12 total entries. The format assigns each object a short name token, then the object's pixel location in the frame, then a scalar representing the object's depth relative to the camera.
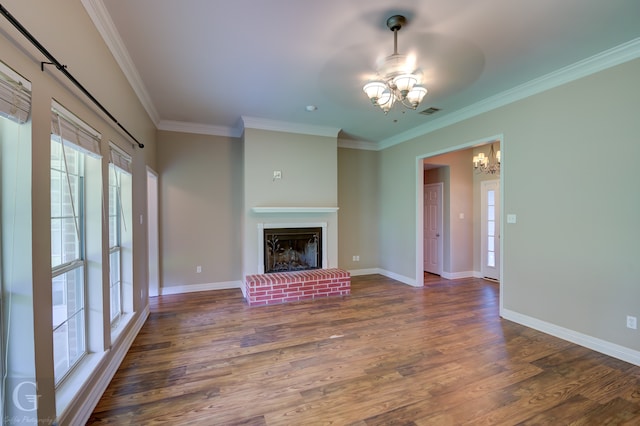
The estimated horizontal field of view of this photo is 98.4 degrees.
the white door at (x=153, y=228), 4.40
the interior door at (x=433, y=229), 6.00
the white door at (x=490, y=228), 5.53
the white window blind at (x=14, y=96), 1.14
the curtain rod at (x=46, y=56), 1.14
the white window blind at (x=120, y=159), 2.40
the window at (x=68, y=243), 1.73
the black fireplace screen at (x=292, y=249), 4.64
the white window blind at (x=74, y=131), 1.53
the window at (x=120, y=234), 2.68
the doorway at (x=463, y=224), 5.55
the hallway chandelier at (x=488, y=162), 5.11
